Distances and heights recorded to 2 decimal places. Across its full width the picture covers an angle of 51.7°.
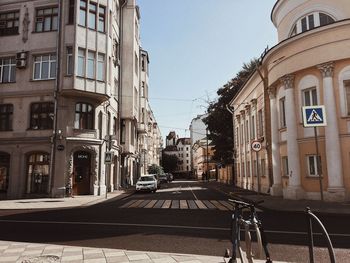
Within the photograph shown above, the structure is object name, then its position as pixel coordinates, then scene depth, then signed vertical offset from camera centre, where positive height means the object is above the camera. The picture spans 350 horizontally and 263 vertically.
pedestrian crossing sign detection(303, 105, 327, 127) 11.22 +1.86
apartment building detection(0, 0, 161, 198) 26.28 +6.33
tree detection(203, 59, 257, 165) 46.75 +7.34
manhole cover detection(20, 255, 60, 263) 6.70 -1.48
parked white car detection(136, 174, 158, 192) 32.12 -0.56
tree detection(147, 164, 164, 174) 61.52 +1.52
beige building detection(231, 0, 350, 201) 18.98 +4.67
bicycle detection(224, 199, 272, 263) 5.59 -0.83
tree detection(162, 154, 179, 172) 128.12 +5.08
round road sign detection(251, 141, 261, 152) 21.17 +1.82
